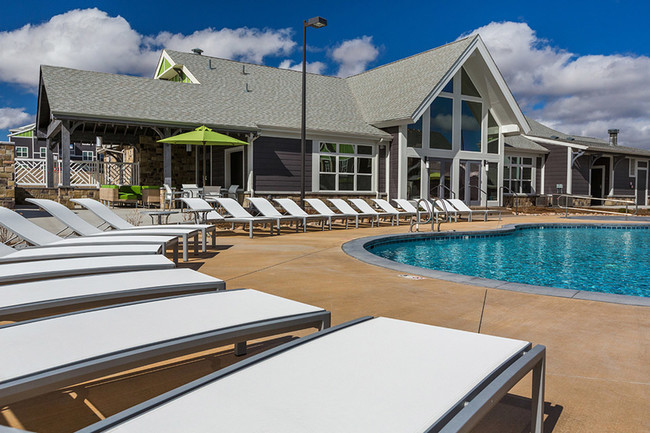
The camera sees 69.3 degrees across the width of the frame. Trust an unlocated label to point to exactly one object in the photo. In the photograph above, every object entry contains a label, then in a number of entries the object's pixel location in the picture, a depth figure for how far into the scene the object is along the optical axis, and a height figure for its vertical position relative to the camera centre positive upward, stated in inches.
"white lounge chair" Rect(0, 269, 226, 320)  100.1 -22.3
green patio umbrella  501.7 +64.2
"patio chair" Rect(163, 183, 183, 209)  523.3 +1.0
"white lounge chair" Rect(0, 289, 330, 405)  64.3 -23.2
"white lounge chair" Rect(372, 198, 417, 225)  529.0 -11.5
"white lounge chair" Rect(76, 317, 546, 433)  51.5 -24.1
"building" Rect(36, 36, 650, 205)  609.0 +108.5
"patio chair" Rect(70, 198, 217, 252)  271.9 -15.2
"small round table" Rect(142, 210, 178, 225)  360.4 -18.3
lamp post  507.8 +98.1
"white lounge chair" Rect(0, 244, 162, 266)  158.4 -20.4
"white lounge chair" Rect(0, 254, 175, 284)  128.3 -21.4
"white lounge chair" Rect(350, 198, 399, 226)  514.8 -12.6
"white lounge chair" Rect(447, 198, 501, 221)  584.4 -9.1
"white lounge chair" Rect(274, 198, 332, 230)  445.8 -12.5
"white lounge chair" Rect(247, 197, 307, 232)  425.4 -11.3
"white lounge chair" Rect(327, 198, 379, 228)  499.8 -12.4
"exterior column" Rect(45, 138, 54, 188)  657.0 +41.3
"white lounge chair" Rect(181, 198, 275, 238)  358.3 -15.7
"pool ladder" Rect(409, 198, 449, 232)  452.0 -28.0
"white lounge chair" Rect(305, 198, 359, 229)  472.7 -12.8
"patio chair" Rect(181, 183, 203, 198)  538.4 +7.4
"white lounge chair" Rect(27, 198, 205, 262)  236.9 -18.1
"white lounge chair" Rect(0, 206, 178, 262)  198.1 -19.3
